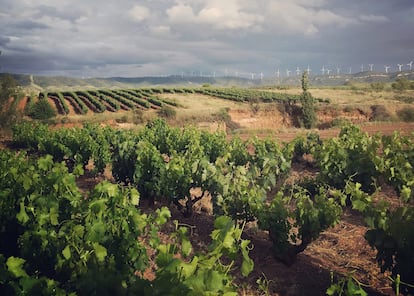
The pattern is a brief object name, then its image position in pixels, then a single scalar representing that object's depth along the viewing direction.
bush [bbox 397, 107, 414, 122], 35.60
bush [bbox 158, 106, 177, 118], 38.36
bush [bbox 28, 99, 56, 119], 39.16
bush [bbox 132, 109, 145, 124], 35.75
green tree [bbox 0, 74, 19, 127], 27.38
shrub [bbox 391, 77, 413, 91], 65.94
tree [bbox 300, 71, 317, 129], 38.03
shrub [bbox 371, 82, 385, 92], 68.02
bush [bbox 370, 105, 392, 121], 36.50
